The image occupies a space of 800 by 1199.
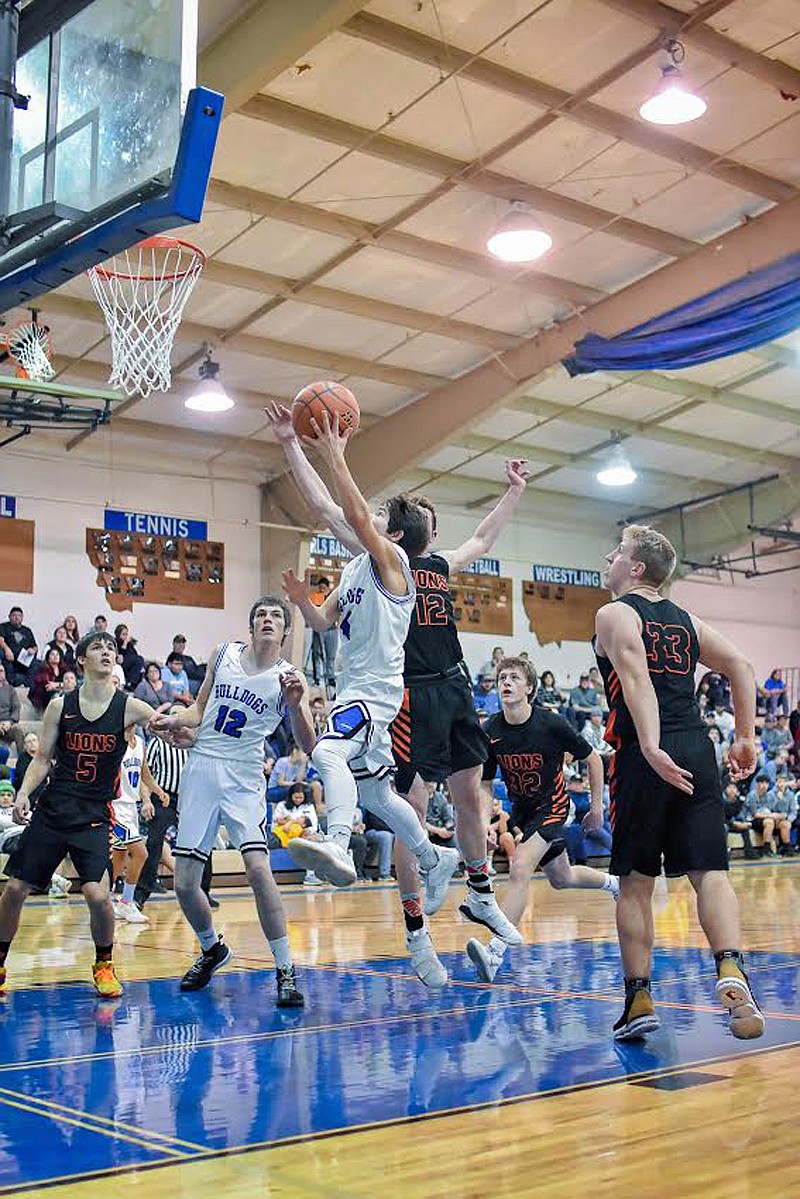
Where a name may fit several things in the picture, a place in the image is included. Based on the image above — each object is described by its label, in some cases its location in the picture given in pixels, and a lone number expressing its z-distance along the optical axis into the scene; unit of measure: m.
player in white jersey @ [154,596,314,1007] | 6.66
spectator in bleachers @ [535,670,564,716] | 23.25
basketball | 6.20
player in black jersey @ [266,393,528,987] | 6.52
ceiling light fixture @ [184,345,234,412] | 18.08
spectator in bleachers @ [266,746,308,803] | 17.66
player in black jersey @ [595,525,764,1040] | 5.12
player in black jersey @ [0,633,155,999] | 6.66
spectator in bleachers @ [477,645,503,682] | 24.72
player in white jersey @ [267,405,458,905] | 5.70
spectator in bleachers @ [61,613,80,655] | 19.73
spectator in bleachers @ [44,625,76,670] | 19.02
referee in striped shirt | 11.40
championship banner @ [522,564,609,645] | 27.59
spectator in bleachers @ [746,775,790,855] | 22.12
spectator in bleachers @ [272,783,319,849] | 16.56
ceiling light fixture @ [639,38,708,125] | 12.05
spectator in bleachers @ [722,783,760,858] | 21.17
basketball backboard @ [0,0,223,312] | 5.77
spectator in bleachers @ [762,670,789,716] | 29.61
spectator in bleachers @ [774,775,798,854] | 22.31
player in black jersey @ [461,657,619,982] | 7.87
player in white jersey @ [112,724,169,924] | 11.15
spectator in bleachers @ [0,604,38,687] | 19.36
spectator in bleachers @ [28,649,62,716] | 18.36
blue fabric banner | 14.73
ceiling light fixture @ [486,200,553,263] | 14.91
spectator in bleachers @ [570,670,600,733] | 23.61
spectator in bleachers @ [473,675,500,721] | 22.81
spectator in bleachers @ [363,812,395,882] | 17.05
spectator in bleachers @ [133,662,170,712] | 18.33
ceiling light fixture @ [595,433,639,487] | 23.00
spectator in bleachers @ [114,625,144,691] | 19.27
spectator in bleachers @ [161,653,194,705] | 19.09
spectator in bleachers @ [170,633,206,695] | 20.44
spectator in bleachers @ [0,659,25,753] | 17.80
